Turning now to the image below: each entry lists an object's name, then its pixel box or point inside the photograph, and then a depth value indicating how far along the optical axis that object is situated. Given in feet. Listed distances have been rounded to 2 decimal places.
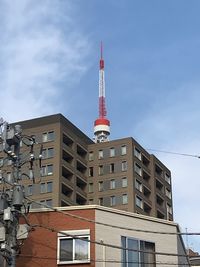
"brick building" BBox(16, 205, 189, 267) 89.81
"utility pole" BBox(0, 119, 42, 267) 70.64
